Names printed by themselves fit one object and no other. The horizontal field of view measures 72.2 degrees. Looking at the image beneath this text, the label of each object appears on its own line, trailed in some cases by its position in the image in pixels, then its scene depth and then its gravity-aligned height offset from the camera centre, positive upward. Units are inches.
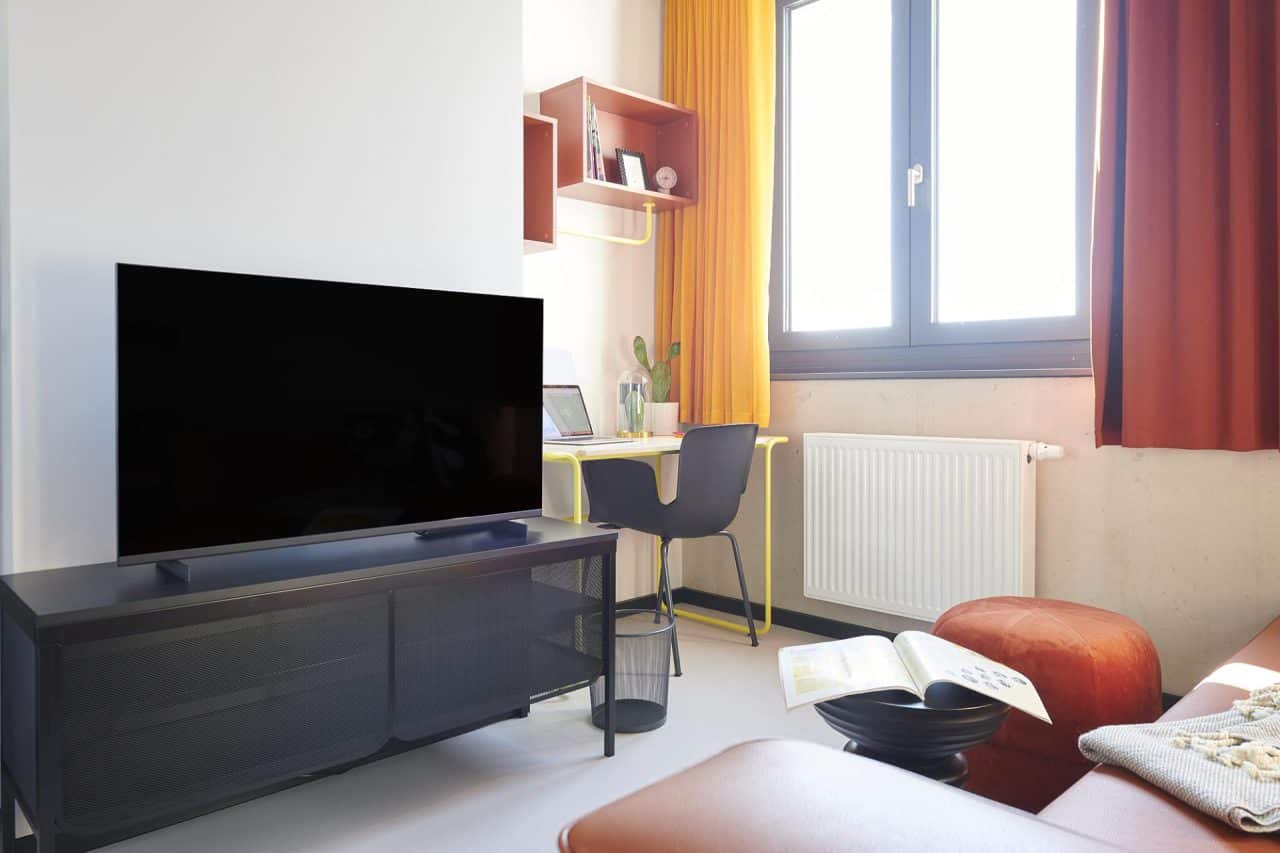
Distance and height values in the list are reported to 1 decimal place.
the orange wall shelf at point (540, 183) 112.0 +30.2
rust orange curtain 86.1 +19.5
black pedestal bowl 41.1 -14.9
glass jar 129.9 +1.4
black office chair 112.1 -9.3
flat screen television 64.2 +0.7
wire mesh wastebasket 90.1 -27.2
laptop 121.2 +0.1
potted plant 135.4 +3.2
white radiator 103.3 -13.2
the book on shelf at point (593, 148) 123.3 +38.0
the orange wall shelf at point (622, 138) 121.6 +43.0
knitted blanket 36.0 -16.0
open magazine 42.3 -13.0
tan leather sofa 26.2 -12.6
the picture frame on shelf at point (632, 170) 131.3 +37.5
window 105.9 +30.7
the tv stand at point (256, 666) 57.3 -18.8
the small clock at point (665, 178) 135.8 +37.1
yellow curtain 129.4 +30.1
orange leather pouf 68.5 -22.0
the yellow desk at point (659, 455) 102.9 -4.6
